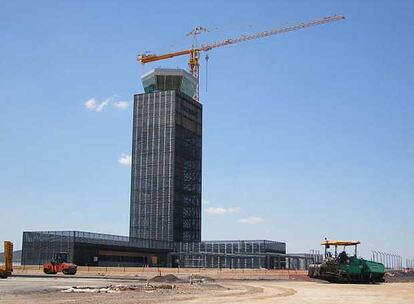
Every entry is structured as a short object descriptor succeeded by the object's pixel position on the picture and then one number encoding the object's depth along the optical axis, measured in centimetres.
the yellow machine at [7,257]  6136
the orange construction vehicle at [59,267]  7606
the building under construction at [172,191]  14275
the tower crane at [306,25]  17462
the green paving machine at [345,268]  5384
